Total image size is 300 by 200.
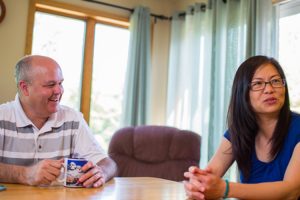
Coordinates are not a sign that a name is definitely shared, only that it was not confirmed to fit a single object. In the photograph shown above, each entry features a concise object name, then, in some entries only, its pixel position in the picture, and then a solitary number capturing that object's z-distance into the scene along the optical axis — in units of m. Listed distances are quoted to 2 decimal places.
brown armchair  2.52
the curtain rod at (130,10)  3.49
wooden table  1.16
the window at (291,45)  2.64
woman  1.46
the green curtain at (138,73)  3.49
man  1.63
